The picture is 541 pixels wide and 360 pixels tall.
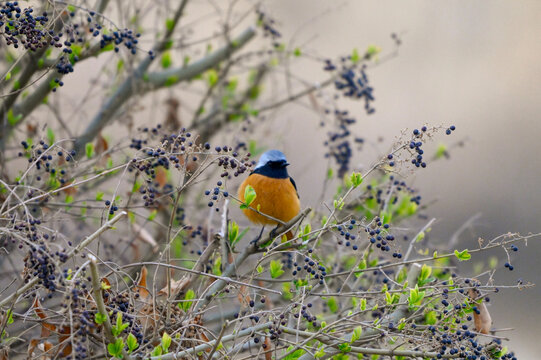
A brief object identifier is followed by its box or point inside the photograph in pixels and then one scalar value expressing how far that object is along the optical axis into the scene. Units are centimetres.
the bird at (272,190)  931
